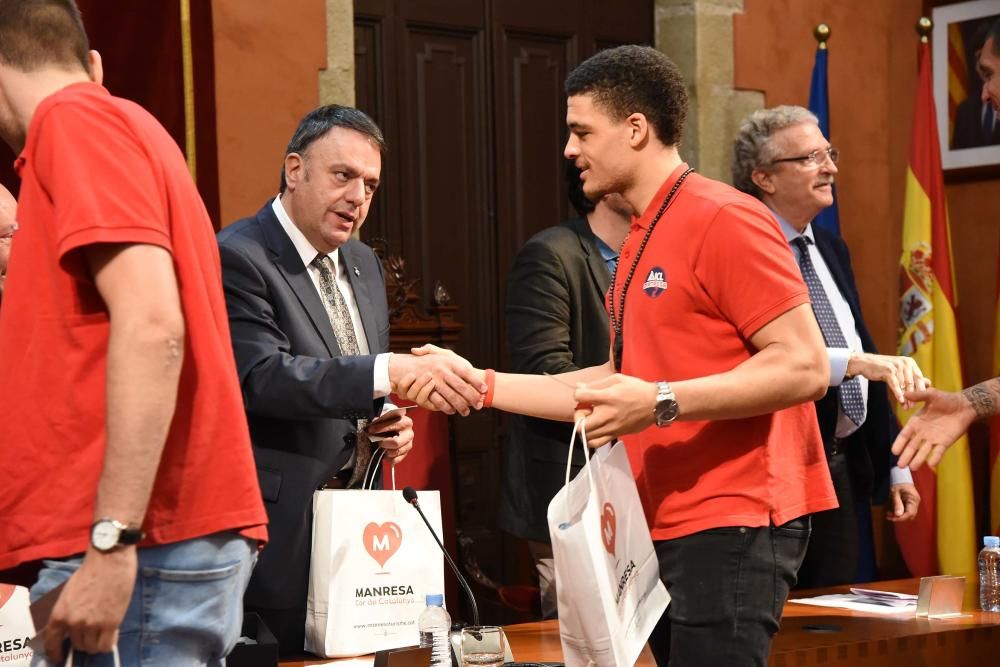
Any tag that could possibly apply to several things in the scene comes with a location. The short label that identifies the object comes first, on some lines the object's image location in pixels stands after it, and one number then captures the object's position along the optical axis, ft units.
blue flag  15.89
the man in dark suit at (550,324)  11.09
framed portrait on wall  16.70
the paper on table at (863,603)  10.46
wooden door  14.38
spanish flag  15.70
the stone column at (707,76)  15.78
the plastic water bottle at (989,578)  10.67
